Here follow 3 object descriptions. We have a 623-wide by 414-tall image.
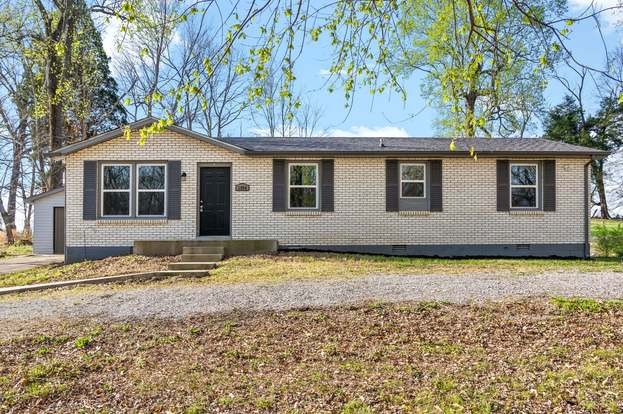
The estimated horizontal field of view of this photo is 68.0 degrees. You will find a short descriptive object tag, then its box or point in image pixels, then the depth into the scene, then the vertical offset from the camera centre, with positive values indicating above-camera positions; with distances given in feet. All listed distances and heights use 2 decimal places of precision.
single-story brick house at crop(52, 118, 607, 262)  41.37 +1.67
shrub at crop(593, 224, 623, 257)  45.27 -2.60
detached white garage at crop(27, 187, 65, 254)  53.31 -0.77
